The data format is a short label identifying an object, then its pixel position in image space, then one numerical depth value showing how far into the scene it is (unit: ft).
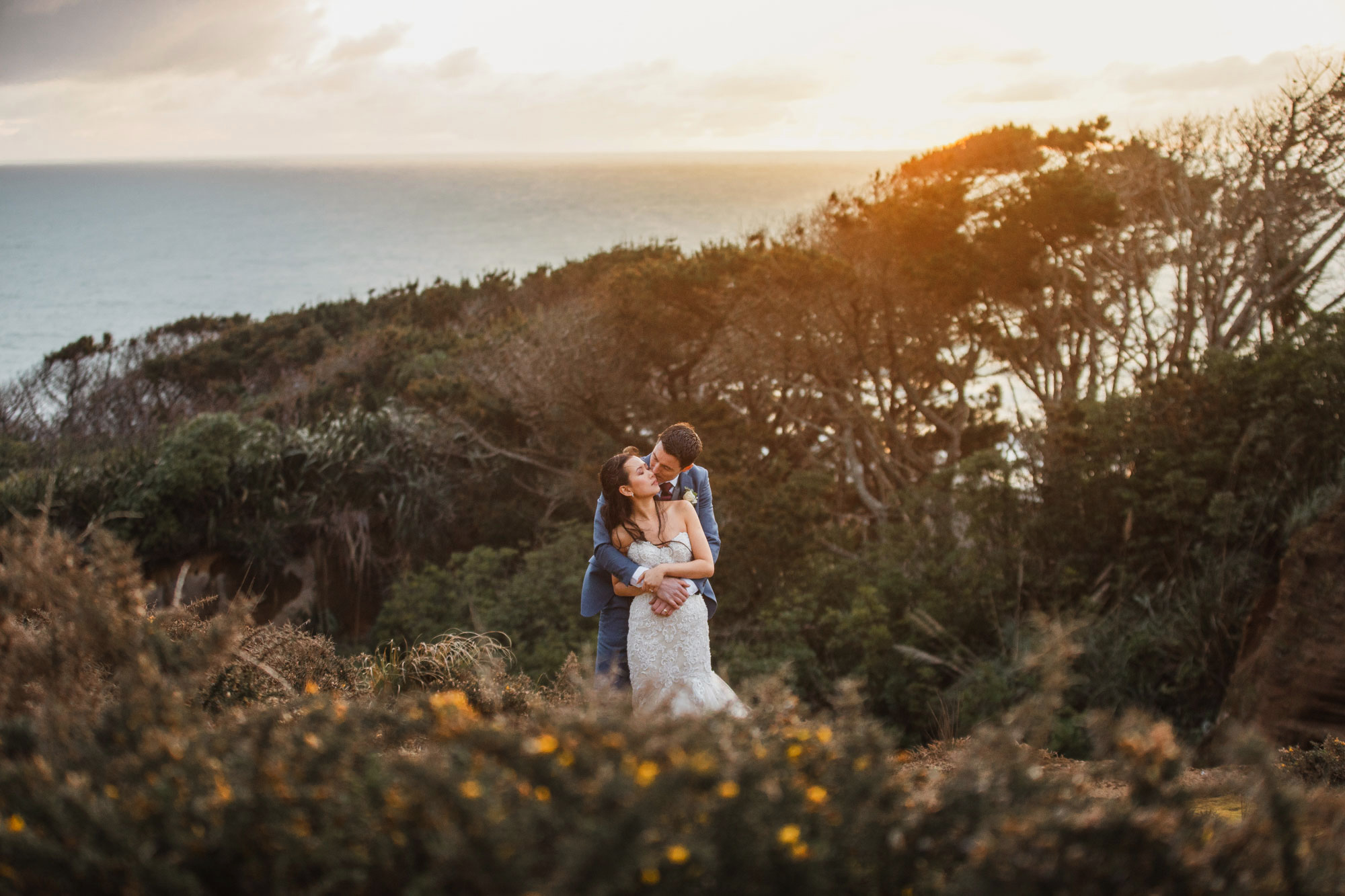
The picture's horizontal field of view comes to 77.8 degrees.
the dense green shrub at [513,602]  28.66
